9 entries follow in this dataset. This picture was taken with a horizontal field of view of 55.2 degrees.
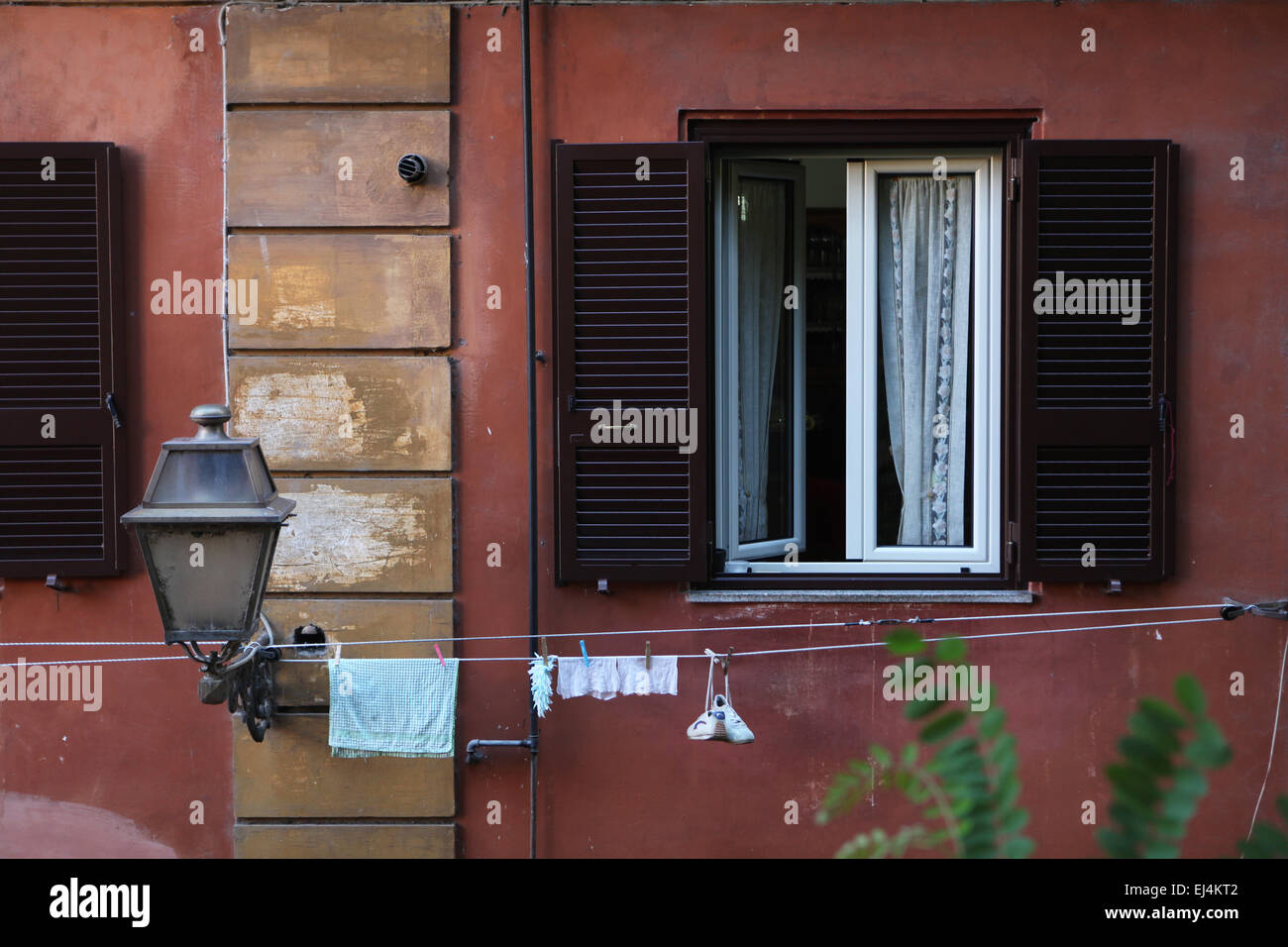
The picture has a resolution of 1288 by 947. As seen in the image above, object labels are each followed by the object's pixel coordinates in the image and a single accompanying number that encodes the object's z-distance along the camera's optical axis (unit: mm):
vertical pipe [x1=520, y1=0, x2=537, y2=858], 5152
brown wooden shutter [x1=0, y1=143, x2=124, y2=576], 5180
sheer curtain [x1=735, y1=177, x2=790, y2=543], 5512
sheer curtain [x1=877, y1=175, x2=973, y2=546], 5434
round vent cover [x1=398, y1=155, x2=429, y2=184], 5129
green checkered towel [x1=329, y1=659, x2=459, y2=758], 5133
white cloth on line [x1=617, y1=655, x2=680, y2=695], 5270
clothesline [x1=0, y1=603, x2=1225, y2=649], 5258
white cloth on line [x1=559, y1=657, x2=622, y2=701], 5258
